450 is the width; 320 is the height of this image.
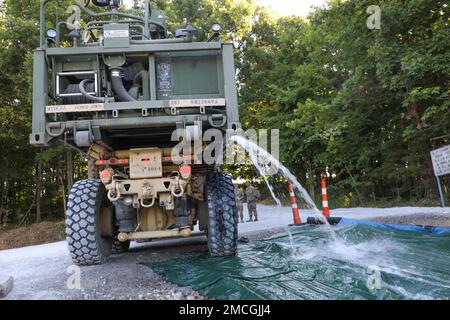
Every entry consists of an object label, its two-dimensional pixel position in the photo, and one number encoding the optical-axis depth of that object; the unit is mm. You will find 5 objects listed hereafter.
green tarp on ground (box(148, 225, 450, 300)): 3301
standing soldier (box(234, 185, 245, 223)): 12047
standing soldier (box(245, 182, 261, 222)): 12219
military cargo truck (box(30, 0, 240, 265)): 4488
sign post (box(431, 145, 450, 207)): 9453
